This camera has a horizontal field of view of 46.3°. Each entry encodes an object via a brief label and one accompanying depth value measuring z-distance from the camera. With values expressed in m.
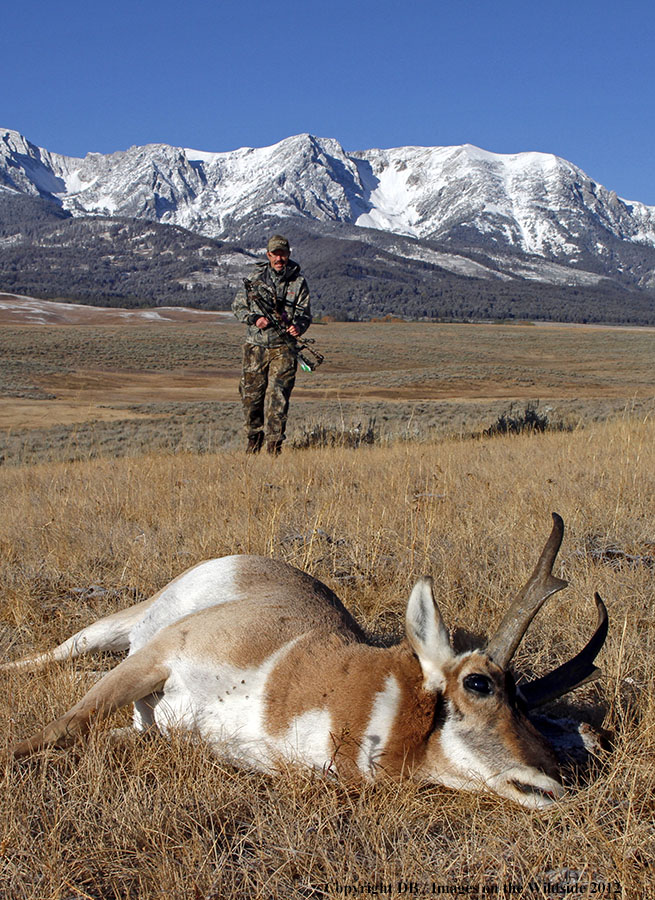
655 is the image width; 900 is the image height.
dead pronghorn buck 2.27
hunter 9.68
